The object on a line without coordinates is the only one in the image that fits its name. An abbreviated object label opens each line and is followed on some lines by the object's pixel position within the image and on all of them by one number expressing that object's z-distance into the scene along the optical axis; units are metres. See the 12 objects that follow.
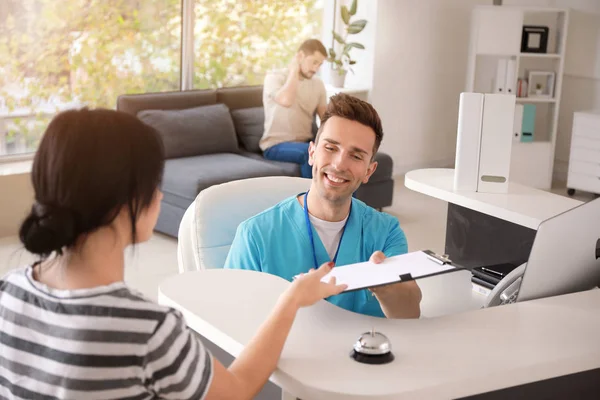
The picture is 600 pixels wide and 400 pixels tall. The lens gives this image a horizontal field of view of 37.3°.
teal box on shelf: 6.91
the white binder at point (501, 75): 6.78
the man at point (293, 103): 5.73
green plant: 6.59
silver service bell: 1.59
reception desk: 1.53
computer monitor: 1.92
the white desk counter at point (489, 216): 2.68
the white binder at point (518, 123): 6.79
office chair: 2.52
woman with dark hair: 1.27
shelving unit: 6.84
